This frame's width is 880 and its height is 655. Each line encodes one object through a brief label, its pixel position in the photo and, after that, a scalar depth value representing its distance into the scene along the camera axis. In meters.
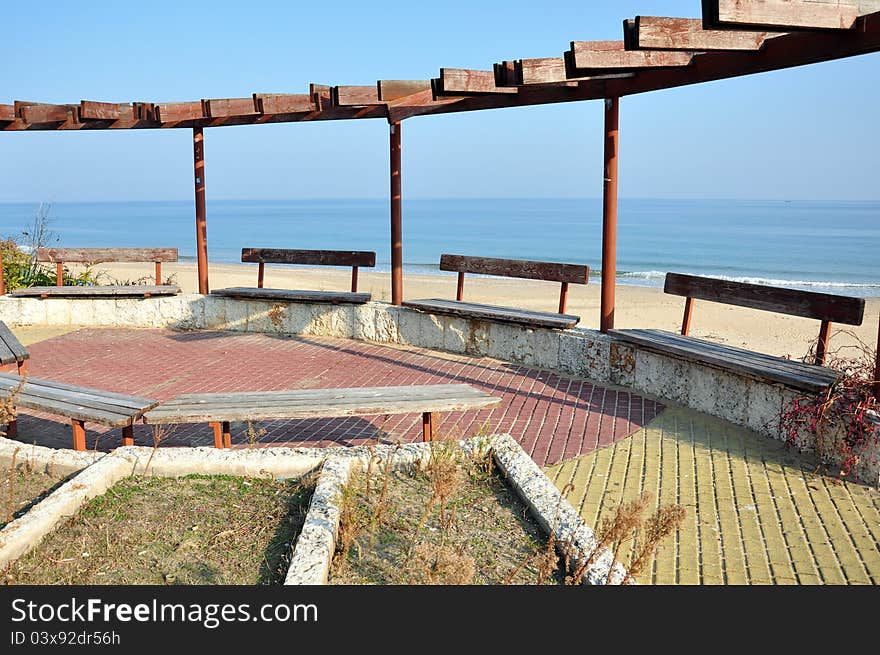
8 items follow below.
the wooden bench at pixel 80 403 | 4.80
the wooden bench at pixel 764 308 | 5.68
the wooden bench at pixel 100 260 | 10.47
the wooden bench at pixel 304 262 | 9.62
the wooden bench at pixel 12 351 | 6.16
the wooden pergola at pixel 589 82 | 4.27
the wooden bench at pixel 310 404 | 4.84
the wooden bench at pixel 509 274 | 8.02
